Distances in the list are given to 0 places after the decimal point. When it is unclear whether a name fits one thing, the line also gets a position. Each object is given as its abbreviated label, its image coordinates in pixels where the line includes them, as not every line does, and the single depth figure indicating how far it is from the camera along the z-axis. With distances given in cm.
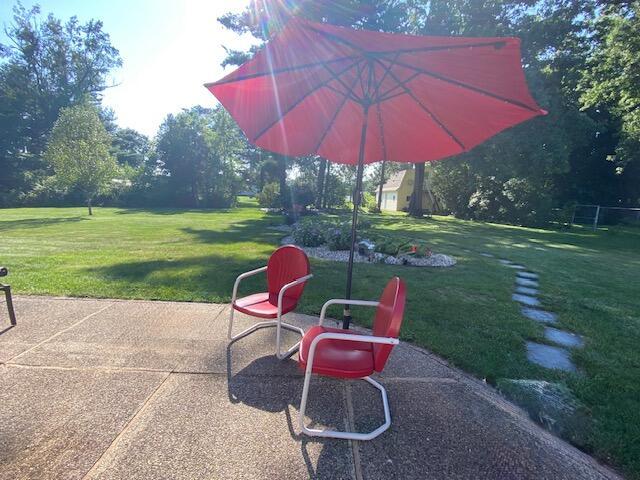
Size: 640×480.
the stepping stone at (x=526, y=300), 526
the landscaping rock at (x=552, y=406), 231
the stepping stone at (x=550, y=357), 324
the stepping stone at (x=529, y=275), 712
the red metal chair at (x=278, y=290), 318
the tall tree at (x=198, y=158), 2817
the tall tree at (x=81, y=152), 1852
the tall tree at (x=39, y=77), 3491
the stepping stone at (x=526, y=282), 645
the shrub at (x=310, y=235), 927
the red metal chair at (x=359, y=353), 206
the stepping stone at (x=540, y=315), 454
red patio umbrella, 205
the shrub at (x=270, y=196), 2362
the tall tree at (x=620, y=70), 1260
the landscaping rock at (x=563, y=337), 382
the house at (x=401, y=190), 4188
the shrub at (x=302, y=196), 1978
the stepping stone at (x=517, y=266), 804
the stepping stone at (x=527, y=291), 589
